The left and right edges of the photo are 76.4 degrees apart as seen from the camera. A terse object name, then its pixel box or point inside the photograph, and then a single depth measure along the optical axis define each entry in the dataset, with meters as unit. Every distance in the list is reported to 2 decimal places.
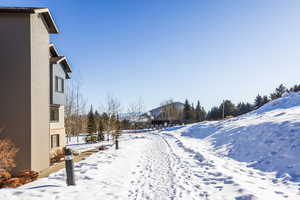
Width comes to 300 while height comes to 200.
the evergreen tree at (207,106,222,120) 69.51
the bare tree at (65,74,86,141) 32.81
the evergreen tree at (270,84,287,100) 55.39
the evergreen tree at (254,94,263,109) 61.03
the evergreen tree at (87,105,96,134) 32.72
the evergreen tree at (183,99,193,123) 66.00
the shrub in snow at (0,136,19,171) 9.01
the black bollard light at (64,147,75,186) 5.07
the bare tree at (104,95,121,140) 29.04
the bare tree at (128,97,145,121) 62.44
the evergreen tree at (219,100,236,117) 66.56
